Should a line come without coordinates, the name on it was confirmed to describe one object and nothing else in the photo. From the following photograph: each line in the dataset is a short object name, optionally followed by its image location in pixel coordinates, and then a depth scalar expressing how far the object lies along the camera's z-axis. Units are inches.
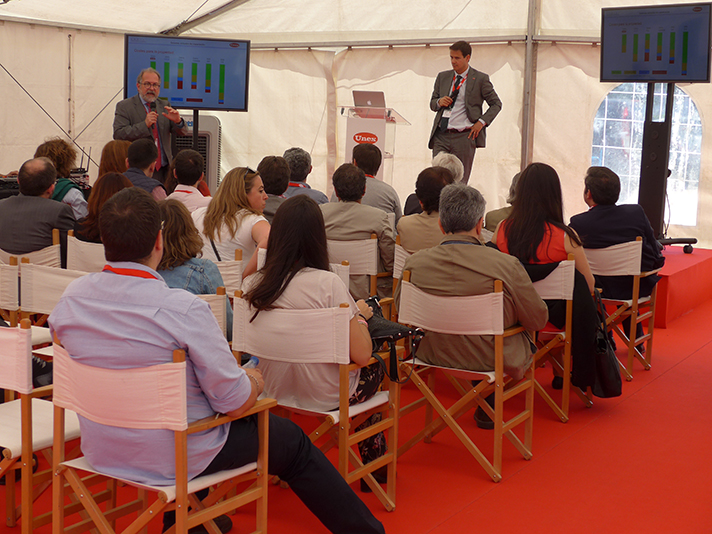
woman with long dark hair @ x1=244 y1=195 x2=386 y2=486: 99.8
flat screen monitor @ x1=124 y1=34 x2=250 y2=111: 285.9
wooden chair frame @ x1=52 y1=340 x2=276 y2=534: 74.9
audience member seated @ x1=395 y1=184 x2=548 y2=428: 119.9
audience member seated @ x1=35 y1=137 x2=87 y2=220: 191.9
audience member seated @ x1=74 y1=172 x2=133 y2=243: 153.2
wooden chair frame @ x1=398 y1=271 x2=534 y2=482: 119.1
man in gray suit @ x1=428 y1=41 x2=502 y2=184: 270.8
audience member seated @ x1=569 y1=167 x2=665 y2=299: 172.7
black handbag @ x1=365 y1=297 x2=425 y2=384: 105.7
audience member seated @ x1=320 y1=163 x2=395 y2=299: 165.9
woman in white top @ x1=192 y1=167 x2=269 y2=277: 151.6
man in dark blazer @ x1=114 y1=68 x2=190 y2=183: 249.0
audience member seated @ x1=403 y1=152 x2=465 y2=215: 202.8
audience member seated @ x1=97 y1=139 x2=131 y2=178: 204.5
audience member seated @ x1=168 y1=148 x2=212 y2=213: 173.0
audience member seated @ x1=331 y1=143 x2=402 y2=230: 201.9
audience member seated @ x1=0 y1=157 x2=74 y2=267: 161.2
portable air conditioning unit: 362.9
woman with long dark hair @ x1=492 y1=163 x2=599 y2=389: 145.3
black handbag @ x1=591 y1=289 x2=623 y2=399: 149.3
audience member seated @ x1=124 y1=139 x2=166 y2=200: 189.6
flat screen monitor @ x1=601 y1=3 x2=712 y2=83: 243.0
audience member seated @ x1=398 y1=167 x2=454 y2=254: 160.1
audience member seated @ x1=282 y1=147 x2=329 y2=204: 199.6
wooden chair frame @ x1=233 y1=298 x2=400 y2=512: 99.4
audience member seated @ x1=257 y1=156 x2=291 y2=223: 172.9
